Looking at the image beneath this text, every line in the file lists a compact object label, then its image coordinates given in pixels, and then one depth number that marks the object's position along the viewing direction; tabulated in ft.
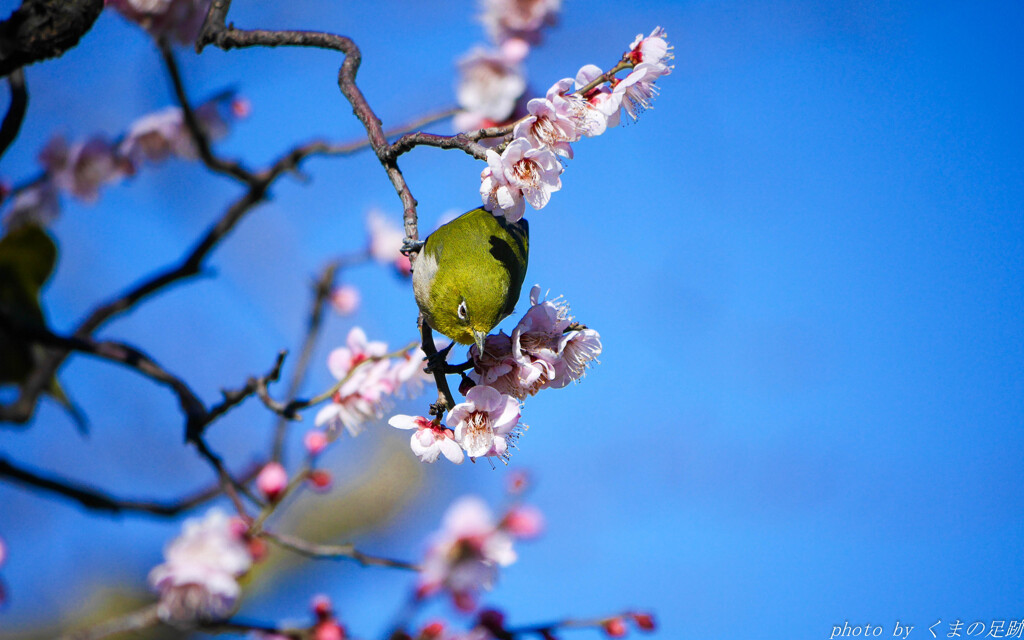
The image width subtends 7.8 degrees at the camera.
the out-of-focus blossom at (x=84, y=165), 11.50
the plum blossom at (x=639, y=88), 9.20
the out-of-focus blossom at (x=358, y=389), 9.63
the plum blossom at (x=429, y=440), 9.18
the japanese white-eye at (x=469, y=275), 9.29
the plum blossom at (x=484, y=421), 9.17
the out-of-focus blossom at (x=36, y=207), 10.78
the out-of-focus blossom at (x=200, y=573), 9.47
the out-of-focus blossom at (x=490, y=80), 11.76
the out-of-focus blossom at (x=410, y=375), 9.60
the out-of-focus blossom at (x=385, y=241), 12.71
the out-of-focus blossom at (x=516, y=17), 12.86
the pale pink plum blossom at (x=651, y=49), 9.23
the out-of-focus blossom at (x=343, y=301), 13.69
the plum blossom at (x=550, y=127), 9.12
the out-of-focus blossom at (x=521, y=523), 11.19
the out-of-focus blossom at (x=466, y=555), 9.88
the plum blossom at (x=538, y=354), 9.23
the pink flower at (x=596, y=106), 9.16
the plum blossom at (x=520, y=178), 9.10
